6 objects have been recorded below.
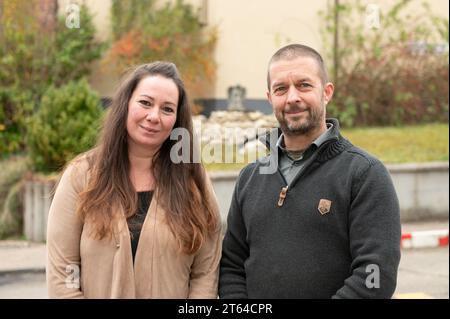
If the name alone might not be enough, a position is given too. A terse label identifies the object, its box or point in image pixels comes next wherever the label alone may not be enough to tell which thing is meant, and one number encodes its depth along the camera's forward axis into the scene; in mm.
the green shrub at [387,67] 14422
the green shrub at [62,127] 9875
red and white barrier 9391
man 2590
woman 2844
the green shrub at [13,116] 12143
